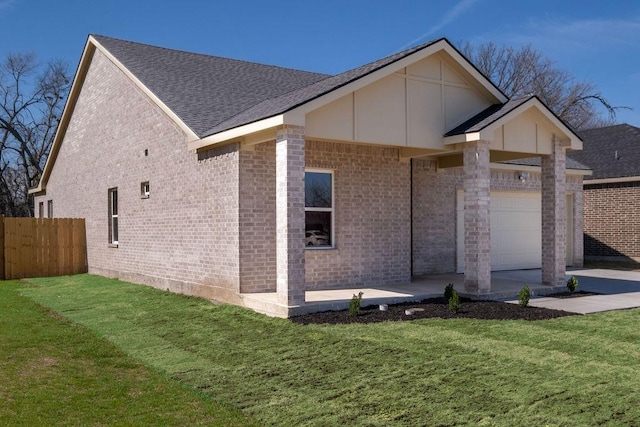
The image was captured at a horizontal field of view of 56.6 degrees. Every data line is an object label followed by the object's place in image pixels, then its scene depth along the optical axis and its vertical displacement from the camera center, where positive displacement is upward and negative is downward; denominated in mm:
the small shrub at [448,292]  11250 -1578
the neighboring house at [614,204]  21984 +144
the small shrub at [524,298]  10773 -1633
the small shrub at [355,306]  10086 -1631
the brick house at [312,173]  11172 +864
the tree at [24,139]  38625 +5018
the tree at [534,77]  42125 +9394
